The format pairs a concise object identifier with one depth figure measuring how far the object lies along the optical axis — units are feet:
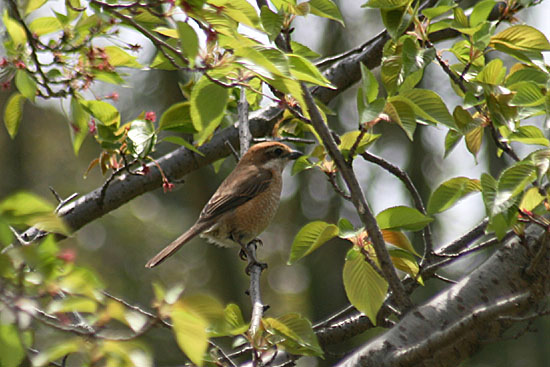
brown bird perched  34.55
